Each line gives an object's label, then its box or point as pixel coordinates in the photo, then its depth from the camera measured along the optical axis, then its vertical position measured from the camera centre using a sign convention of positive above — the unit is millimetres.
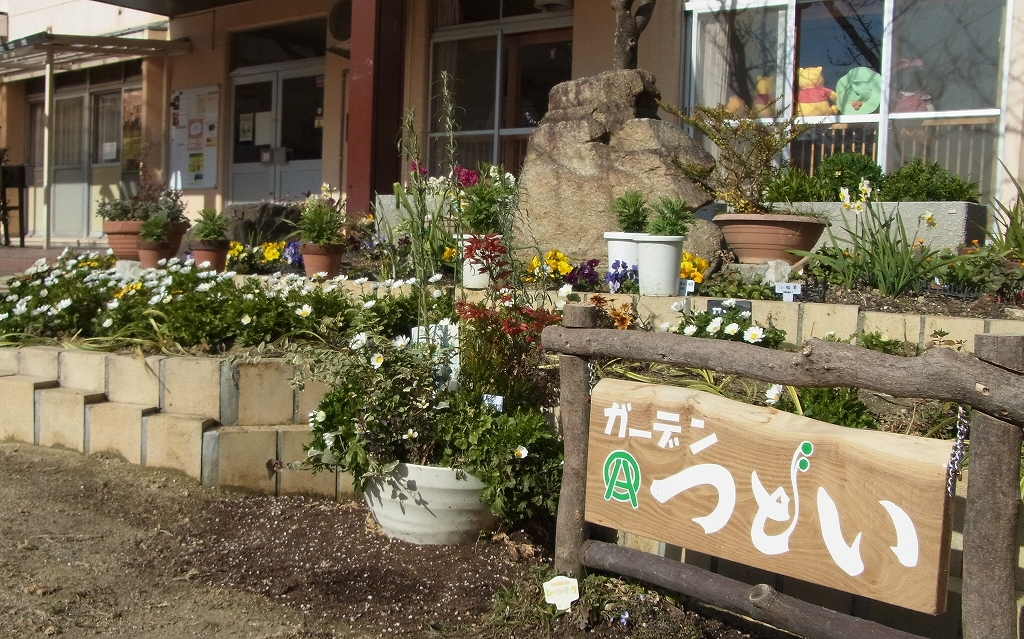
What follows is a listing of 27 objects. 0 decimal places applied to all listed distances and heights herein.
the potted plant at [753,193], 5148 +386
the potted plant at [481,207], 4719 +225
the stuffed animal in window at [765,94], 7305 +1301
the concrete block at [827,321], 3992 -259
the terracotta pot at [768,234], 5121 +138
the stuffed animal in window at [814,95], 7051 +1259
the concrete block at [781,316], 4137 -253
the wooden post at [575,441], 2902 -586
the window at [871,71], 6547 +1428
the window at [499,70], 8798 +1757
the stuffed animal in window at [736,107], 7201 +1184
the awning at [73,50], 10758 +2295
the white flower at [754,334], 3654 -296
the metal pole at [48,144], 10584 +1091
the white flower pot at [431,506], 3461 -966
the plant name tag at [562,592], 2844 -1037
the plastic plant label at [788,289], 4438 -141
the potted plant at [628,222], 4863 +183
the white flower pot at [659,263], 4508 -36
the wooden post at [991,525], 2100 -588
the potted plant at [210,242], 6602 +1
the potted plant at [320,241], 5947 +25
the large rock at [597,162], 5629 +571
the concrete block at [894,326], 3871 -264
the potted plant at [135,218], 7281 +174
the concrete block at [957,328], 3789 -257
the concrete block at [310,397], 4215 -686
